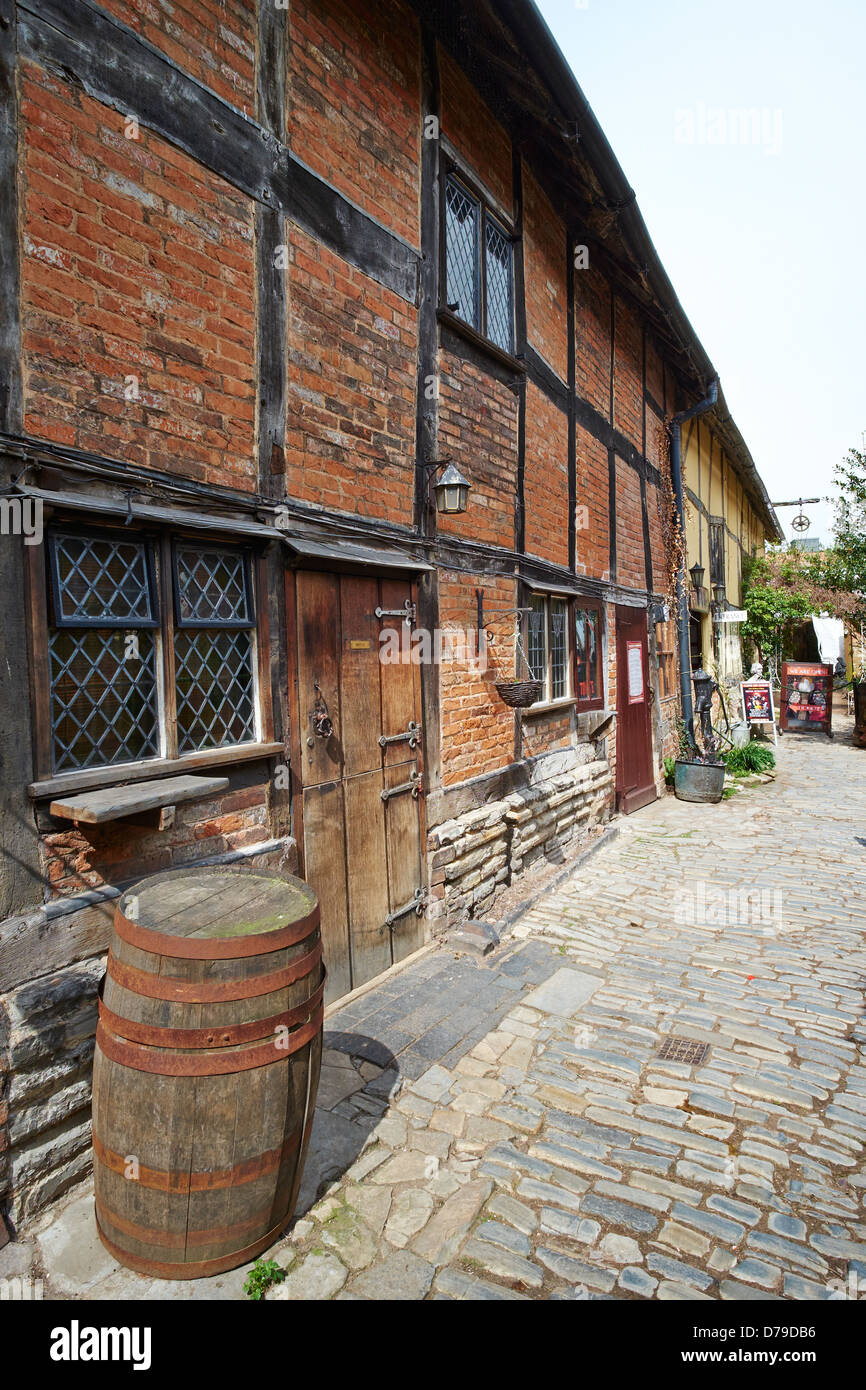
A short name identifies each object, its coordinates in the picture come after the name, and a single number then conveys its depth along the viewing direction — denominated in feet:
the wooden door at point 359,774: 12.07
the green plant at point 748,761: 37.65
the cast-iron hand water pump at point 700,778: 31.32
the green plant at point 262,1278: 6.88
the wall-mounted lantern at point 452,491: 14.55
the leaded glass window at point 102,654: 8.23
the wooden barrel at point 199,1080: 6.70
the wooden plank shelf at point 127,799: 7.63
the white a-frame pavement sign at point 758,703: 45.50
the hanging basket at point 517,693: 17.11
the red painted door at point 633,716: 28.58
